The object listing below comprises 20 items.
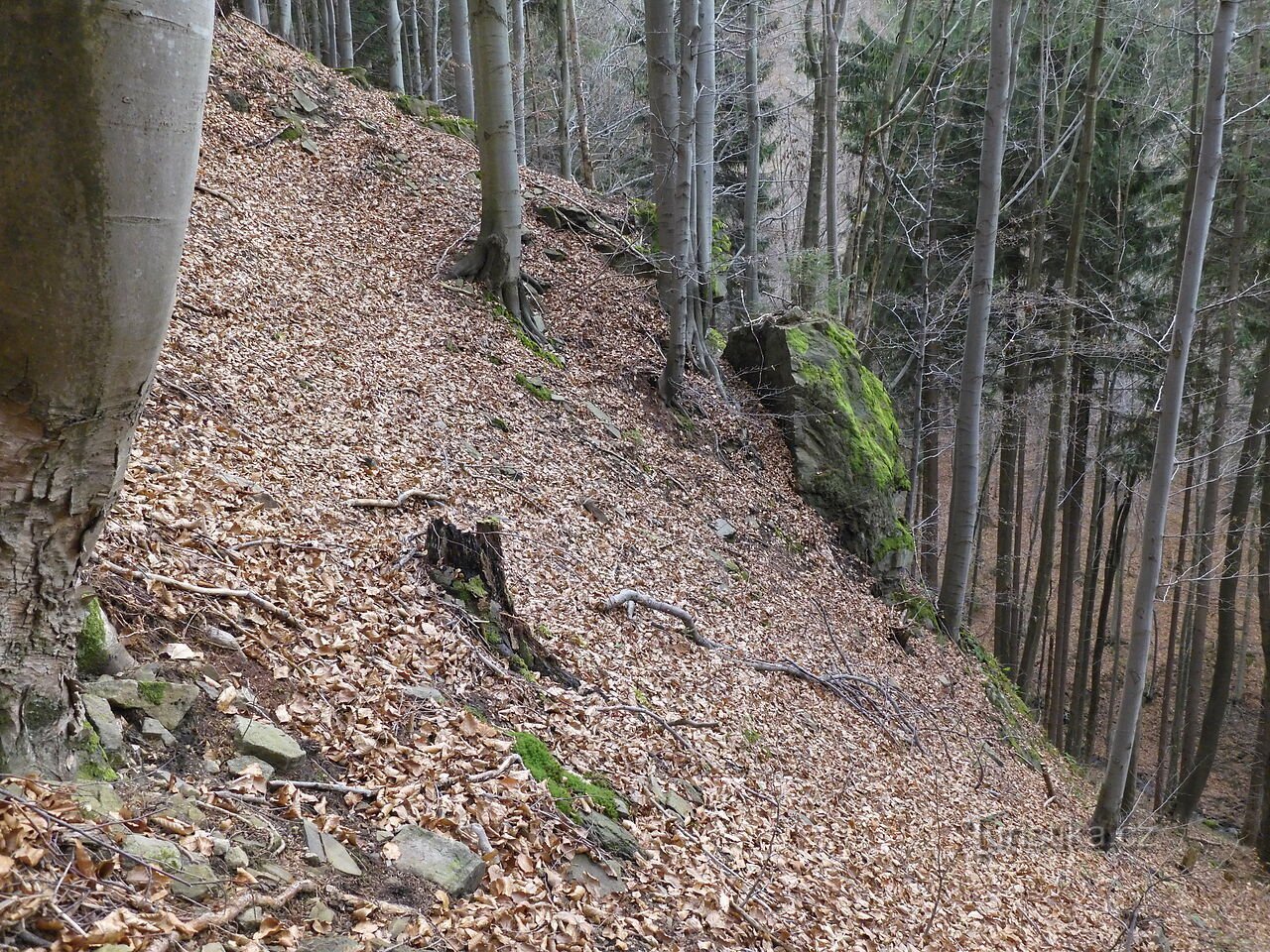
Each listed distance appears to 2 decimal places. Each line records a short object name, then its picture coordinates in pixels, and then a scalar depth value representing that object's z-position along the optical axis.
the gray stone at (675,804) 4.82
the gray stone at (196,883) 2.45
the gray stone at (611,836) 4.08
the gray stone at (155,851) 2.44
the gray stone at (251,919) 2.47
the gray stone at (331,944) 2.55
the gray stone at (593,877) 3.75
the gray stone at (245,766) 3.15
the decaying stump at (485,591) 5.14
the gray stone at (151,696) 3.02
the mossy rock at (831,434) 11.88
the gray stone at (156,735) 3.01
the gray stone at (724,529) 9.81
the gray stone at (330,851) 3.01
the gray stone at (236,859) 2.69
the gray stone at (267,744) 3.29
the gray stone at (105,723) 2.82
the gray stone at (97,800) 2.47
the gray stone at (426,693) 4.20
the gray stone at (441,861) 3.20
